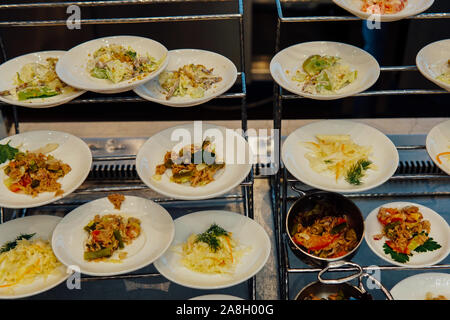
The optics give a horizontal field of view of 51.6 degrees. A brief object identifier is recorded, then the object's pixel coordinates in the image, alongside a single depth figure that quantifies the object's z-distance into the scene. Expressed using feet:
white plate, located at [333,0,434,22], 5.84
